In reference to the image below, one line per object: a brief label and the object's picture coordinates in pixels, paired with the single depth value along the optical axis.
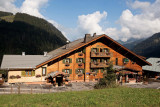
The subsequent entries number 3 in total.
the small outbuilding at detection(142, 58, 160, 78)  37.95
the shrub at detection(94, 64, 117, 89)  19.44
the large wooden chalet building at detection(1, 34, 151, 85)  26.12
